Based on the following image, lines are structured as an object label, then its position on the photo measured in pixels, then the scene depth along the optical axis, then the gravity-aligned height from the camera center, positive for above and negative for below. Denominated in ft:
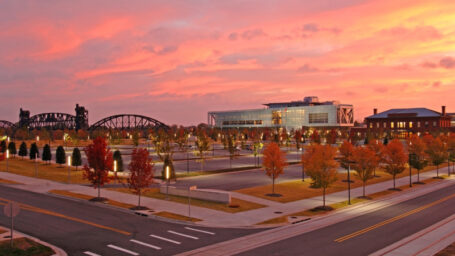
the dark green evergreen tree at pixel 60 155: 214.90 -10.45
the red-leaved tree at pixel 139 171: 119.96 -11.14
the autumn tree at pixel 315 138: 382.55 -1.77
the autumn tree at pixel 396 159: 169.27 -10.66
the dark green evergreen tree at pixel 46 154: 223.32 -9.94
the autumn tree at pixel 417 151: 189.26 -9.30
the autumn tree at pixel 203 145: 236.84 -5.51
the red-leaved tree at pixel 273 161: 148.46 -9.79
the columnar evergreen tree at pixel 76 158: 200.23 -11.15
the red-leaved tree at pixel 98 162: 132.87 -9.04
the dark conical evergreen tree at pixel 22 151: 252.40 -9.08
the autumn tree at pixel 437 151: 218.81 -9.33
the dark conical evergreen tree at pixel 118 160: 185.82 -11.74
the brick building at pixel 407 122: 511.40 +20.24
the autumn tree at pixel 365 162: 150.02 -10.64
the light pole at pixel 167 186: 126.96 -17.94
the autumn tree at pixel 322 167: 126.00 -10.49
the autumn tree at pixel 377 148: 206.49 -7.06
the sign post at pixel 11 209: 69.19 -13.42
